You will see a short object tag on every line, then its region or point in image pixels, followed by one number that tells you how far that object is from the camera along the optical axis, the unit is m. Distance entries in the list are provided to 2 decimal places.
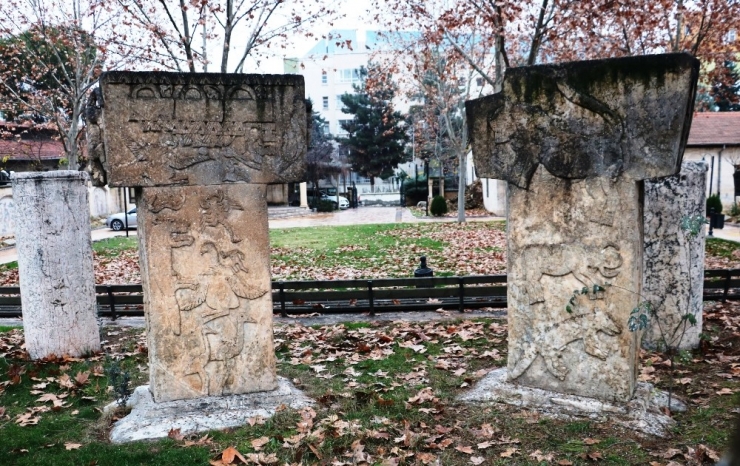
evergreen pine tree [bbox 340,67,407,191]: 48.62
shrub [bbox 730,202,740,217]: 24.97
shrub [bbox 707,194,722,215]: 23.24
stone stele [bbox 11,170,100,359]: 7.30
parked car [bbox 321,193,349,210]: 43.46
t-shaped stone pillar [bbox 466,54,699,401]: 4.80
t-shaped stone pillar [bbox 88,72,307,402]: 5.18
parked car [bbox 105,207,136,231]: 29.55
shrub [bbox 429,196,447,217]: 31.69
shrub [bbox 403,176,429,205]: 42.59
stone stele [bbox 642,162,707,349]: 6.81
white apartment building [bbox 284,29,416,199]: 59.19
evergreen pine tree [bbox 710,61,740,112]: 16.45
